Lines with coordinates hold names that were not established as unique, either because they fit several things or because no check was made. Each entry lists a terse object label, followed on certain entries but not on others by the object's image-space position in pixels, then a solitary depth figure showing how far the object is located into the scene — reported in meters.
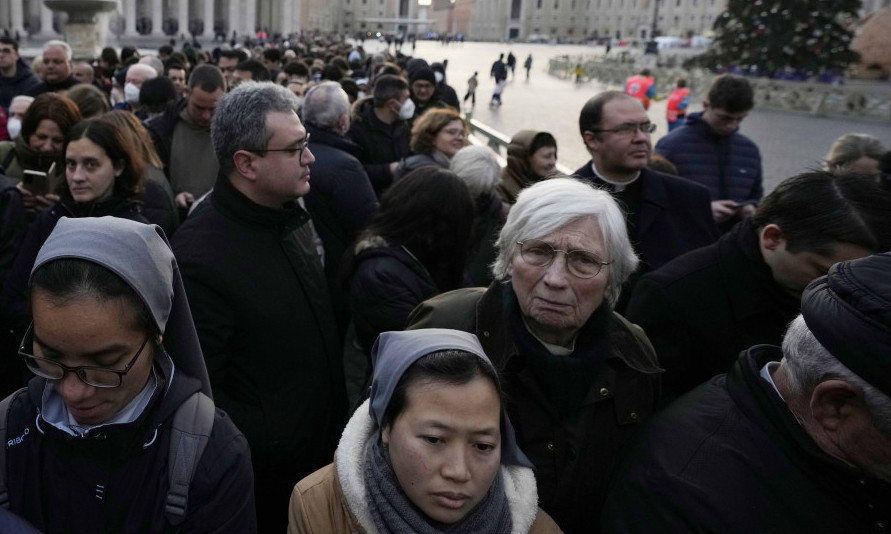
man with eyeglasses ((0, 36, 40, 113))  7.09
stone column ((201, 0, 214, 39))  61.56
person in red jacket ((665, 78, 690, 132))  14.45
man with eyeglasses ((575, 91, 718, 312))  3.35
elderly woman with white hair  1.98
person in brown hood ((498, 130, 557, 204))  4.70
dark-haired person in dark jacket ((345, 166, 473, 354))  2.92
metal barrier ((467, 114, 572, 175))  7.96
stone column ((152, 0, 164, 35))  56.09
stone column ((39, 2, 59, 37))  48.13
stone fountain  14.91
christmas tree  26.92
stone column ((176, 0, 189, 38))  59.44
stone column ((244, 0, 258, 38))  62.78
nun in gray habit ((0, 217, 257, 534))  1.61
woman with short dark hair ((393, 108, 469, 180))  5.00
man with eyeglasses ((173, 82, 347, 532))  2.53
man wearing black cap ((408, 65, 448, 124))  7.85
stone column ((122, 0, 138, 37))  53.50
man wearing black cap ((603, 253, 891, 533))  1.36
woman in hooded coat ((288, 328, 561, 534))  1.59
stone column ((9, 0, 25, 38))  45.72
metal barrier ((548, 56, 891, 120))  21.94
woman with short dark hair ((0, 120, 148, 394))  3.02
